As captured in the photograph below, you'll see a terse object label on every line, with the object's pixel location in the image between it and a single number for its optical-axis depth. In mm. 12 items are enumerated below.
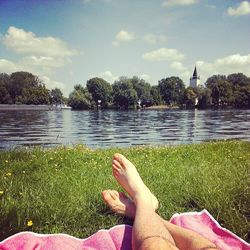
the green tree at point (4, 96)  83375
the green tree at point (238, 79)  99312
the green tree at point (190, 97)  93812
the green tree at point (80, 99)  84412
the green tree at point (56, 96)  105812
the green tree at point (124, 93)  88312
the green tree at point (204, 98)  91688
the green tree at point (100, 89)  87250
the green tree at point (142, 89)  94750
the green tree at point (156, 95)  101625
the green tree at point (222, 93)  90812
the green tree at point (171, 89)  106875
